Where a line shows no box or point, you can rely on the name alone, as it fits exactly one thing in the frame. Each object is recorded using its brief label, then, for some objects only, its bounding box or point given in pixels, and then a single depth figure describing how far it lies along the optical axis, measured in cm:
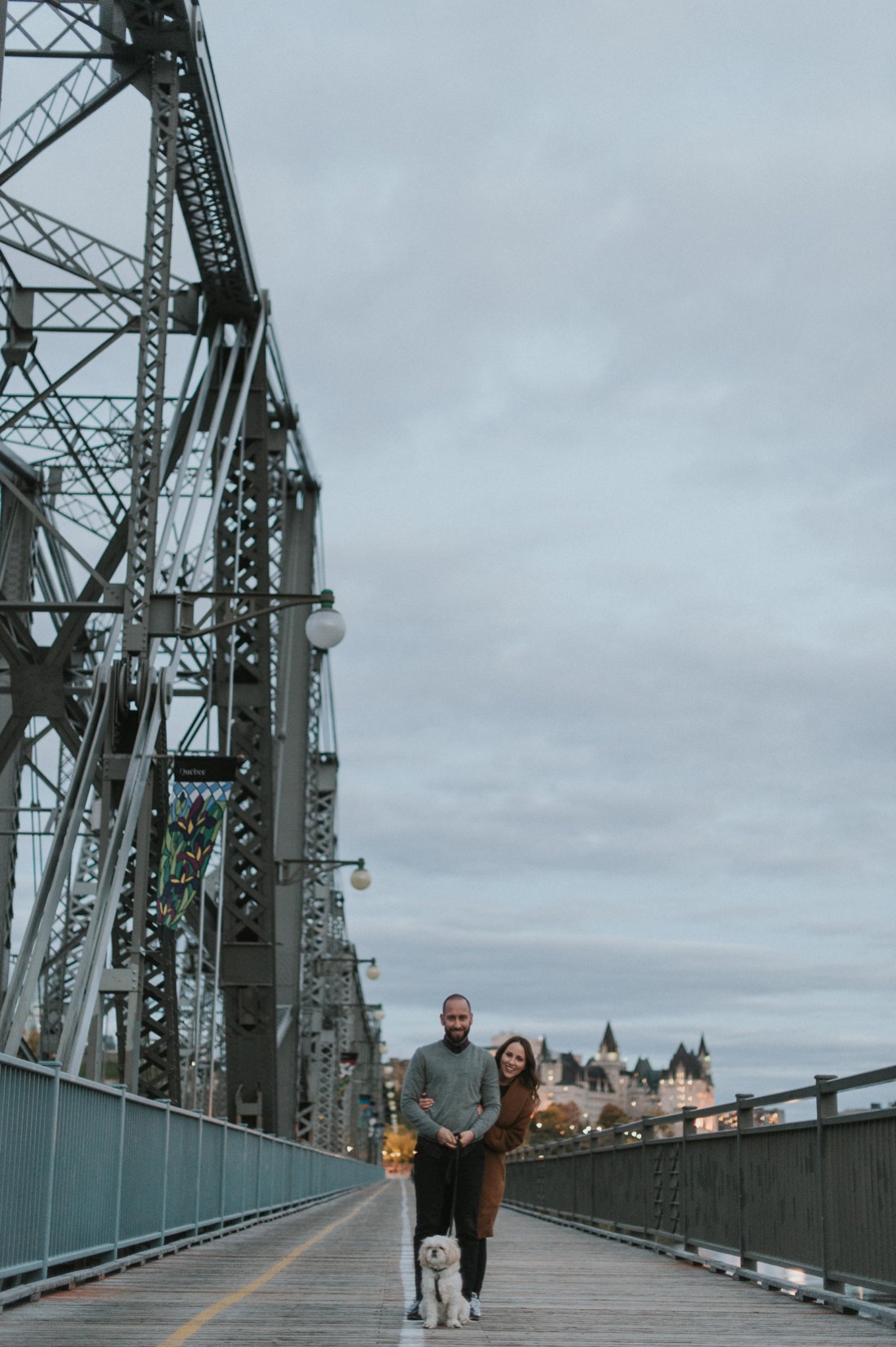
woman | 1025
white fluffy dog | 894
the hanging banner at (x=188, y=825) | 1847
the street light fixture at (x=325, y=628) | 1852
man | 955
